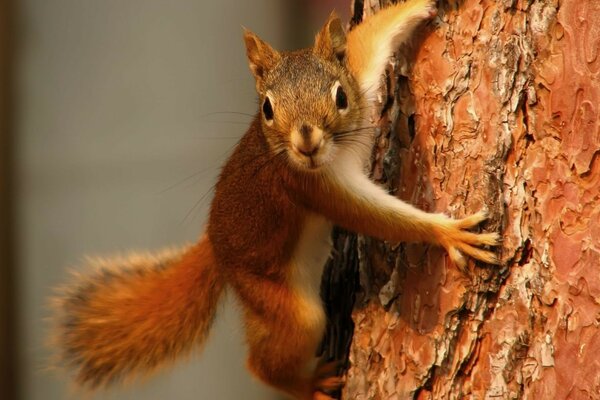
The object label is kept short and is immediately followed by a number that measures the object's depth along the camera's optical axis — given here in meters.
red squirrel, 2.26
